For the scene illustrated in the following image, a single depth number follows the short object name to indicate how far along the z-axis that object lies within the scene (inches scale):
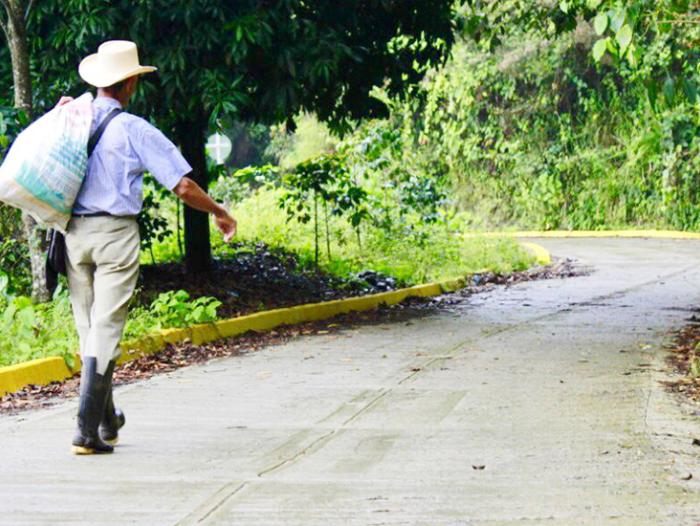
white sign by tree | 1019.2
